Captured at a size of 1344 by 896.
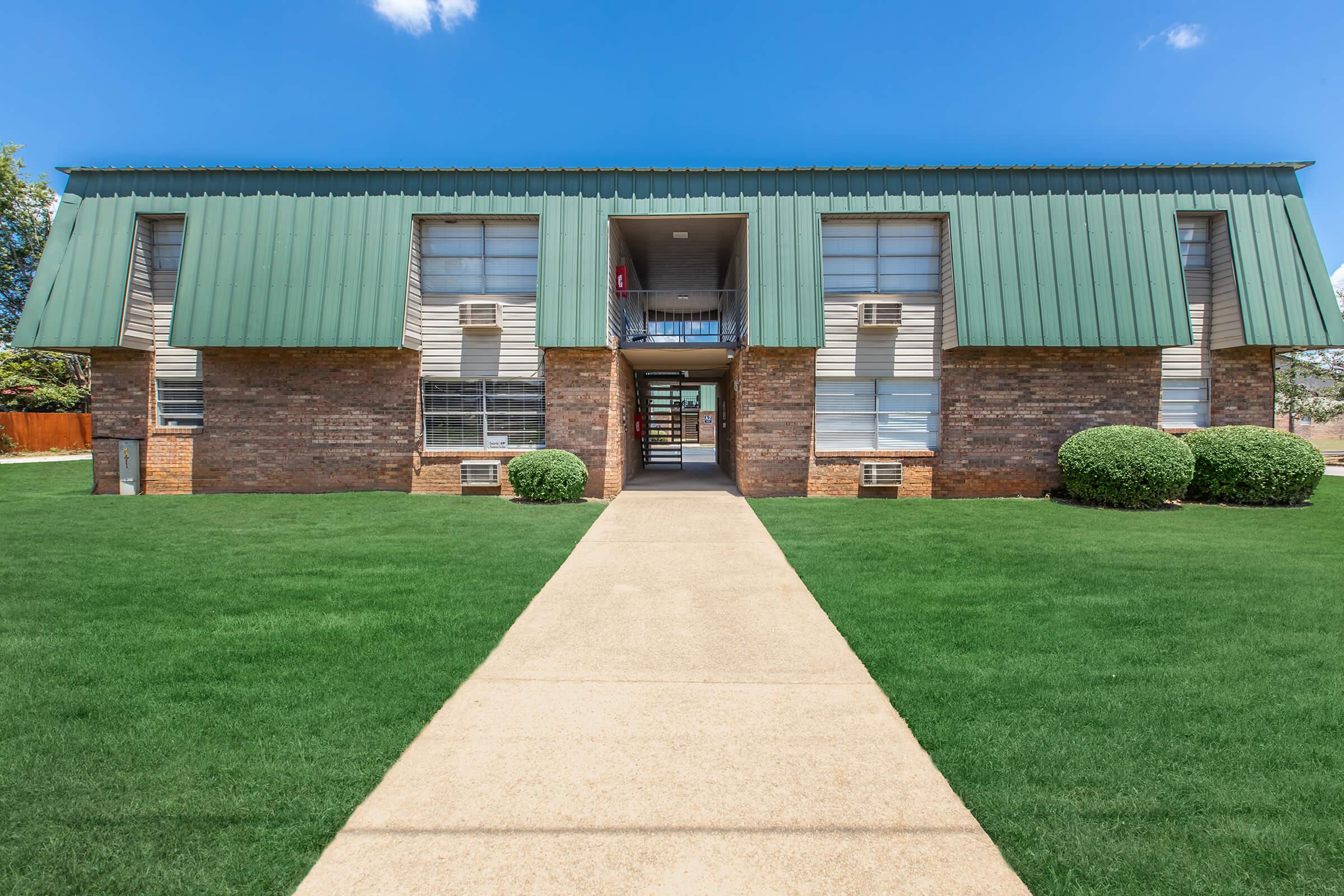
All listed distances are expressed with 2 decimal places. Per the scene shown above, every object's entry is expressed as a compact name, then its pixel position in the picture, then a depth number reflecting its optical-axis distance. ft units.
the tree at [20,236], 95.09
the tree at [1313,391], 87.10
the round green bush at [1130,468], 38.93
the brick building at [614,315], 43.78
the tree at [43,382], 97.30
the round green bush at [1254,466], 39.68
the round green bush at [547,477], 42.27
